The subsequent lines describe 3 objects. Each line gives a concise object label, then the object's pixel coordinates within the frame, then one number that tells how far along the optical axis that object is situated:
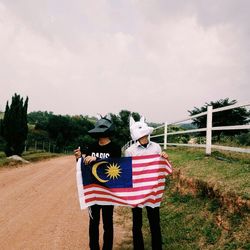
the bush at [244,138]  14.48
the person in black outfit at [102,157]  4.74
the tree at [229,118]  20.56
